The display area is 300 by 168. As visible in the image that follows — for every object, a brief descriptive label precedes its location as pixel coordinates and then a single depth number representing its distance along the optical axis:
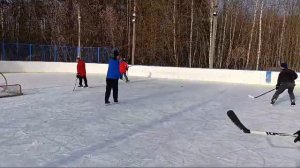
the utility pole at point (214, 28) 13.91
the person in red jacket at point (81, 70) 9.69
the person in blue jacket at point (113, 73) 6.60
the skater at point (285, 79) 7.19
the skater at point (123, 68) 11.33
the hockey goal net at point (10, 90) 8.00
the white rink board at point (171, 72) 12.11
